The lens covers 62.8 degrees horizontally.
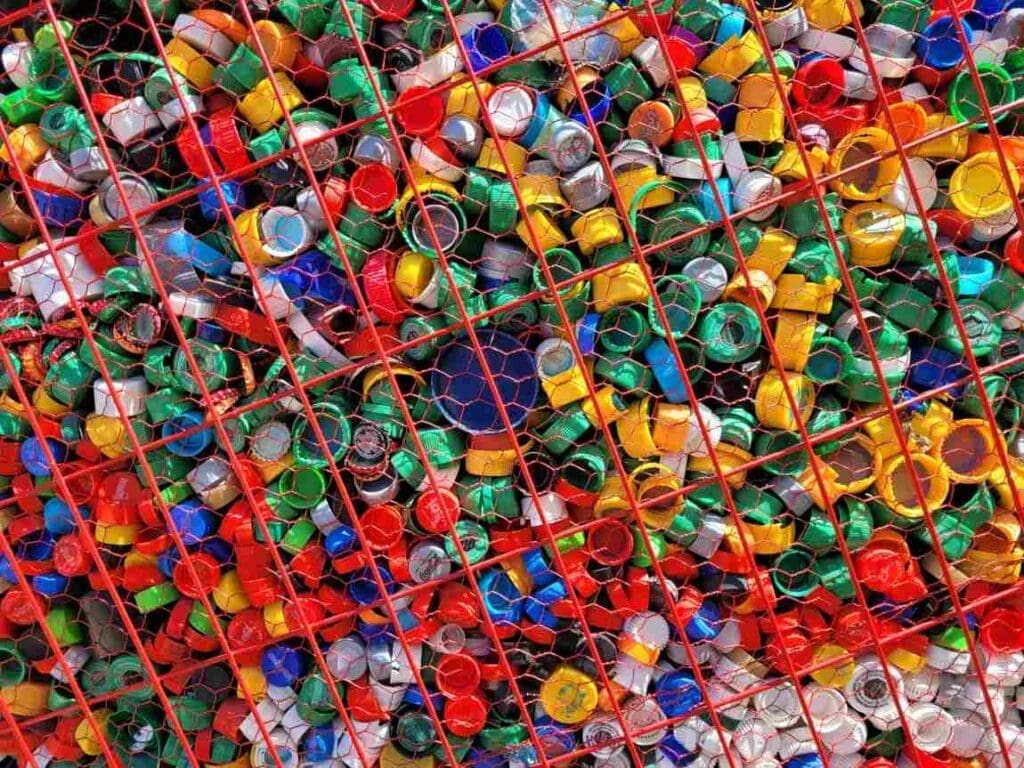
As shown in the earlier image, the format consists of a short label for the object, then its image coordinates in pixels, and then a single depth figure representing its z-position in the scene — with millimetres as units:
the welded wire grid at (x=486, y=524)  935
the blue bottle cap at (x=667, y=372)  946
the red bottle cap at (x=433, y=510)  958
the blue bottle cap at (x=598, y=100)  953
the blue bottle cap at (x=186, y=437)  979
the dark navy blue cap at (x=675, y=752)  1001
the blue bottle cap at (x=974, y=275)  954
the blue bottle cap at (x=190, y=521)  979
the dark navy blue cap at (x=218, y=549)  998
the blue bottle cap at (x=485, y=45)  939
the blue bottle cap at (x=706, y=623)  973
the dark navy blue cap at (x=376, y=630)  998
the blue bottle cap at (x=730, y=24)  946
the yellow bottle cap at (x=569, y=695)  975
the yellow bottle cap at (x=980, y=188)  937
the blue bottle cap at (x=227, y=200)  972
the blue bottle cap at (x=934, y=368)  965
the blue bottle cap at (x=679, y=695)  982
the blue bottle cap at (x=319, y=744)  1009
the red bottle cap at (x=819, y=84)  946
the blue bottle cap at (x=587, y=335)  945
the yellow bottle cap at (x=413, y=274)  941
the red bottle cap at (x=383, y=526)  961
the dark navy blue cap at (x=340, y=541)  976
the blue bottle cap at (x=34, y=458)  996
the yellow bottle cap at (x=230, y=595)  992
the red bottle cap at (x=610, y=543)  961
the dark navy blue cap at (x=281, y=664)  997
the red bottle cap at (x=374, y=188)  944
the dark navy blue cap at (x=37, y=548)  1023
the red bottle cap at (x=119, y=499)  985
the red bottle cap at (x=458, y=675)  981
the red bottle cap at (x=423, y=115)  940
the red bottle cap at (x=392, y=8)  953
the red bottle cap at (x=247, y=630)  1000
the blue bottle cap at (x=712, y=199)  941
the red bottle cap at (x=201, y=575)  986
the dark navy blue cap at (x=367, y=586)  991
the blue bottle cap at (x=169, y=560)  999
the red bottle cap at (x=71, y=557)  996
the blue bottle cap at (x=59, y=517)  1006
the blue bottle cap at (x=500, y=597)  972
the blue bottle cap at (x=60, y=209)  989
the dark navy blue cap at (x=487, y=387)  960
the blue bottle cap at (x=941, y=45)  949
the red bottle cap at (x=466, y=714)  980
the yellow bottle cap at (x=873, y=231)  939
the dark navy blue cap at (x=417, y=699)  1003
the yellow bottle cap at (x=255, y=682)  1015
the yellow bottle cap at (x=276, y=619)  989
